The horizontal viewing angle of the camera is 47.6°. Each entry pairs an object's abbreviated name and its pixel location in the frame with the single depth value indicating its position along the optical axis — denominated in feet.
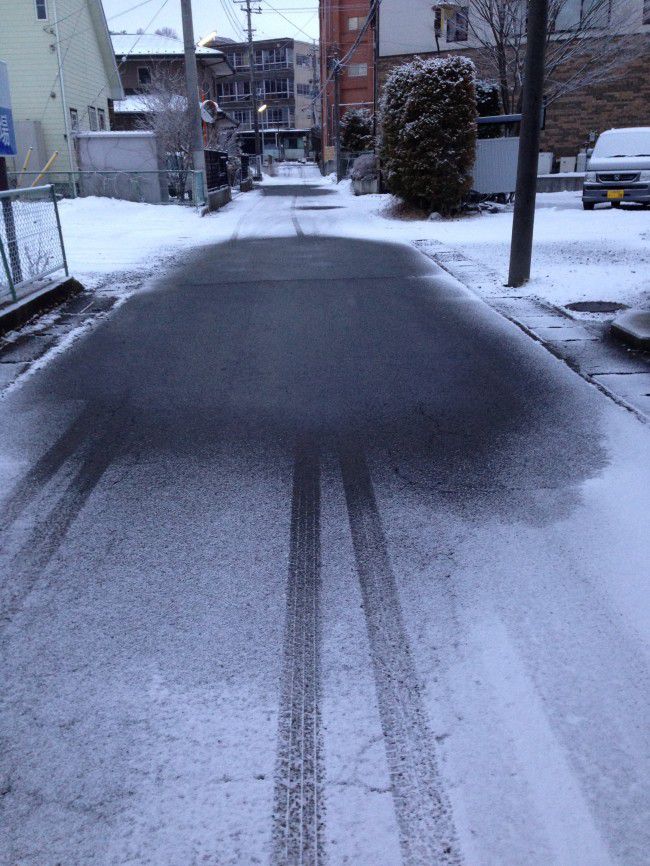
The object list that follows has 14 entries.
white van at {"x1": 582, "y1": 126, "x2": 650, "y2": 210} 61.00
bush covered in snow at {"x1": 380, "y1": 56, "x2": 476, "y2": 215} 56.49
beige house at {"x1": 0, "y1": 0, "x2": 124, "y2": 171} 84.33
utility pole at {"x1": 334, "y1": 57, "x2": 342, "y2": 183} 131.13
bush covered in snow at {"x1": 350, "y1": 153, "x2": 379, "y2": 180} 95.81
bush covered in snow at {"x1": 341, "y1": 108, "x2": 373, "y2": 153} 145.07
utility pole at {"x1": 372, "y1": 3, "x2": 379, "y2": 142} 96.37
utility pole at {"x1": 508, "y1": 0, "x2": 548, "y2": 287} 27.50
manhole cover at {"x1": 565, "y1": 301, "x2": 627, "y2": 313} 26.76
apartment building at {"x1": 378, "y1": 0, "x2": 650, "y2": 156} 89.61
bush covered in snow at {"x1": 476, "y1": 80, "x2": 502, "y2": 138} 74.59
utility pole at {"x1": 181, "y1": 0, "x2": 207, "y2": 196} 72.08
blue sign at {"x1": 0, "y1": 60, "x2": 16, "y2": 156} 29.68
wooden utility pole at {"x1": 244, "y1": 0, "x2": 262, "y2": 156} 171.53
